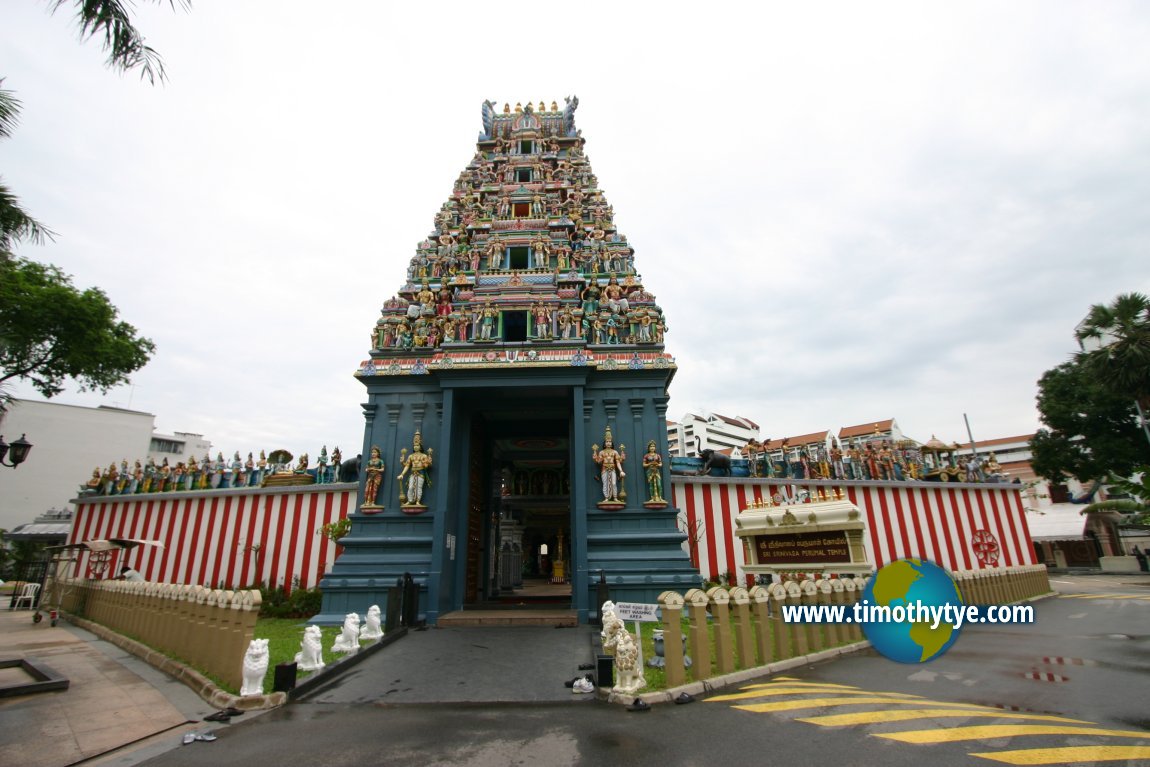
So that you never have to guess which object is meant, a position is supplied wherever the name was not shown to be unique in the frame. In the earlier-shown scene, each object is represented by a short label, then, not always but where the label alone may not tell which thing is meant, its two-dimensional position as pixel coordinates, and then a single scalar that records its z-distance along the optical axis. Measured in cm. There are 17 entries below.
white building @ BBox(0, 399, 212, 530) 3453
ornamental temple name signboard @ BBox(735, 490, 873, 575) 980
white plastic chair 1694
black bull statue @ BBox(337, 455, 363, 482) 1647
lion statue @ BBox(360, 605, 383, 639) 900
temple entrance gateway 1222
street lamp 1073
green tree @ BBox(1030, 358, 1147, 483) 2878
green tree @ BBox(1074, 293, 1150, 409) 2275
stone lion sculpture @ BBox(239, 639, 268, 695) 570
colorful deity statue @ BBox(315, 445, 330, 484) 1666
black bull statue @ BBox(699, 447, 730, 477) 1592
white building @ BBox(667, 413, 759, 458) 6738
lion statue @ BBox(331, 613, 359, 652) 787
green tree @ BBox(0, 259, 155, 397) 1833
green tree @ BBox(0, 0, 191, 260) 595
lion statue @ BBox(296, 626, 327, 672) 687
